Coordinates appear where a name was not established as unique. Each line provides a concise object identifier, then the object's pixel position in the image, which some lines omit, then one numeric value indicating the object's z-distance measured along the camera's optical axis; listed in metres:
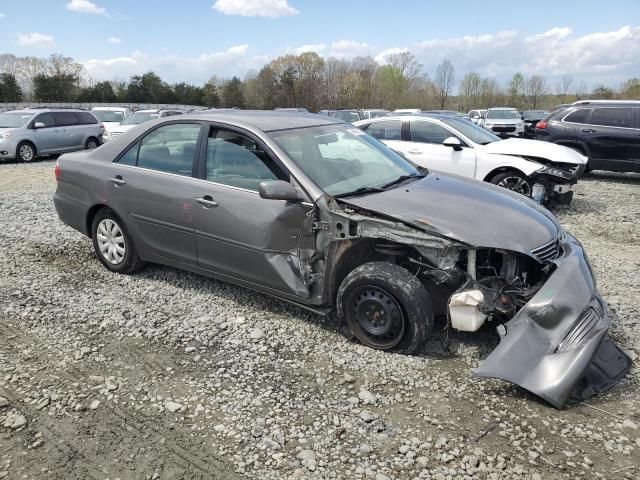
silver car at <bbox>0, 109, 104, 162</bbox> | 15.45
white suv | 23.58
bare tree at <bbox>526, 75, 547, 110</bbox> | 64.54
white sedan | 8.26
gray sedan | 3.32
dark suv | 11.53
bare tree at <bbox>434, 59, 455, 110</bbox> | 71.05
